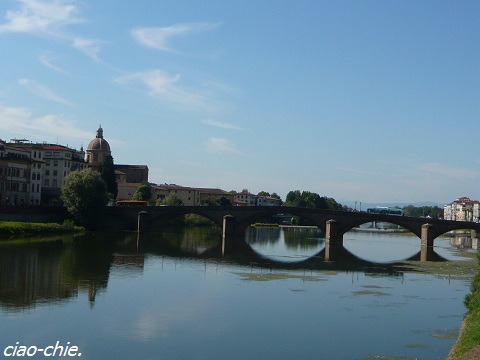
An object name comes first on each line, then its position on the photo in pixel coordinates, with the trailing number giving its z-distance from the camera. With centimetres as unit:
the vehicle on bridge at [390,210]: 12706
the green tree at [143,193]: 12418
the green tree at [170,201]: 12199
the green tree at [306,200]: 17472
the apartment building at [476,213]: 19208
